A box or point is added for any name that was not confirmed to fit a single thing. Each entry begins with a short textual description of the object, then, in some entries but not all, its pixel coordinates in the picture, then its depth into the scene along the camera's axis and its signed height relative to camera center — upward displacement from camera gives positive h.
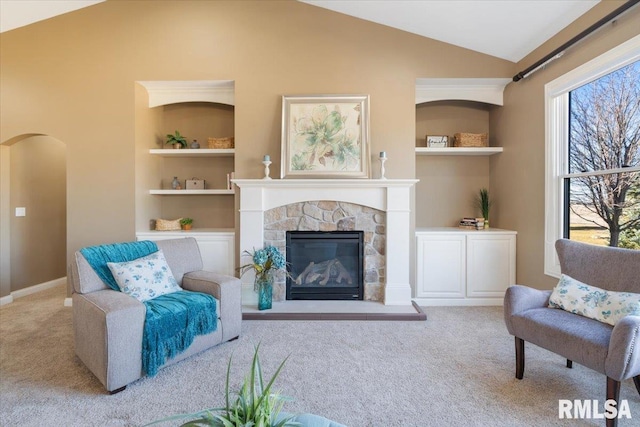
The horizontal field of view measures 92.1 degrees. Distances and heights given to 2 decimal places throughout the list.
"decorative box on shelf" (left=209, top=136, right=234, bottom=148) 3.98 +0.92
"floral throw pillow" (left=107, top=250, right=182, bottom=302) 2.36 -0.50
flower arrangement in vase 3.34 -0.61
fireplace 3.51 -0.07
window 2.44 +0.48
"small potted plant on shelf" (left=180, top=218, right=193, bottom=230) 3.97 -0.12
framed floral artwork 3.57 +0.91
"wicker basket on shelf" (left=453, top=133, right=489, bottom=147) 3.96 +0.96
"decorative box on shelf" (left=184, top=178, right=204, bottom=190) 4.14 +0.40
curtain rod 2.25 +1.51
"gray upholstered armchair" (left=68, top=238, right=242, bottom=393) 1.96 -0.73
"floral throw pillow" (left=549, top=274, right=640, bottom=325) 1.83 -0.56
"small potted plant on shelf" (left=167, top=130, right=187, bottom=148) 4.02 +0.97
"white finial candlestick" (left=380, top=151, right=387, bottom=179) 3.44 +0.61
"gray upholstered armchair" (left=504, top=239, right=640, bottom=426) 1.57 -0.67
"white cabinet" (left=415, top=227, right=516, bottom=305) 3.65 -0.62
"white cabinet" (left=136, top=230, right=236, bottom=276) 3.69 -0.41
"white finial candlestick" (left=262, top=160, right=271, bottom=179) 3.47 +0.52
